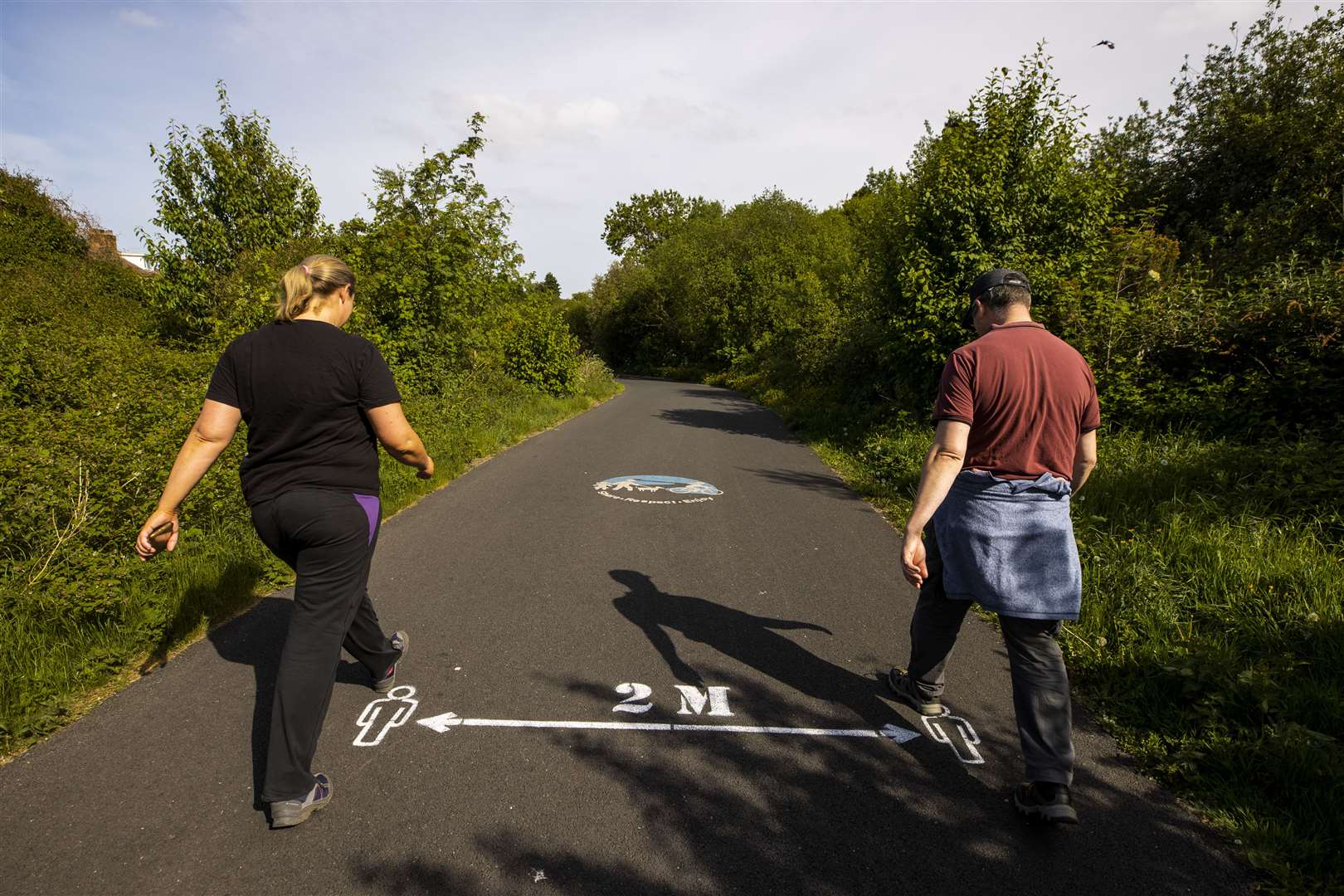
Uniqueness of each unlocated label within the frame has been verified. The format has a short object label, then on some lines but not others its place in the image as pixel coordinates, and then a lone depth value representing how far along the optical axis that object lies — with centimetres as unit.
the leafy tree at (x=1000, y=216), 937
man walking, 265
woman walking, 253
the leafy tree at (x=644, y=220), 7925
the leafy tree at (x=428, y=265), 1114
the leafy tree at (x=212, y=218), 1495
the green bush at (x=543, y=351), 1938
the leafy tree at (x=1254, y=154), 1280
